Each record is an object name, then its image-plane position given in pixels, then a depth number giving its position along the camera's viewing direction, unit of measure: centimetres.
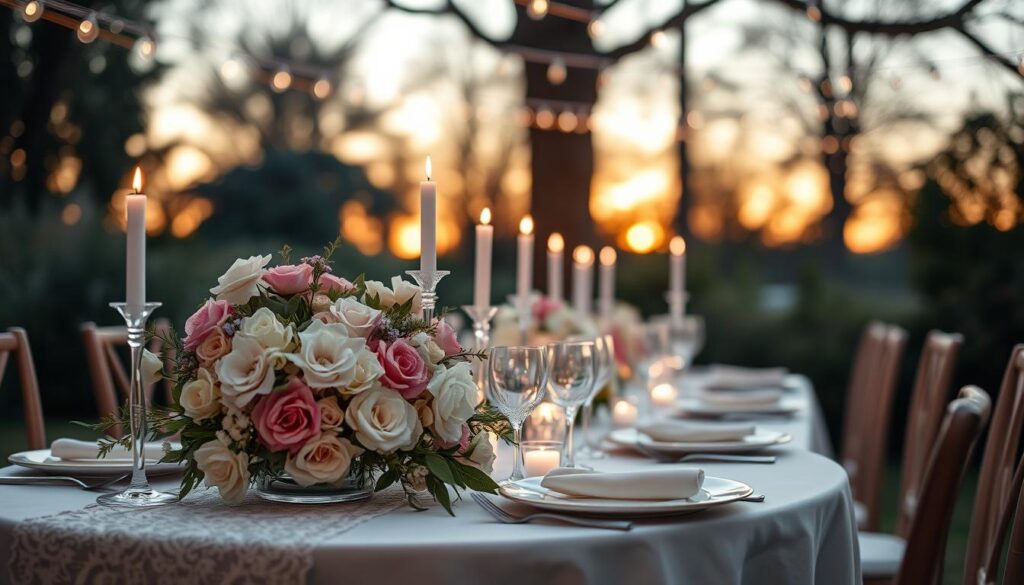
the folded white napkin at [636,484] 149
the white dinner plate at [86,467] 176
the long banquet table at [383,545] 132
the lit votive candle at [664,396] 322
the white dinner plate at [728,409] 282
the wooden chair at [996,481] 196
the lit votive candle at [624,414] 277
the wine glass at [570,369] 176
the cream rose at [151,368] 161
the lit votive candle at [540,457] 199
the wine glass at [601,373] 202
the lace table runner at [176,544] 132
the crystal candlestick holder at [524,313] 241
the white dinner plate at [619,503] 146
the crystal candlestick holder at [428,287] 176
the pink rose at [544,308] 306
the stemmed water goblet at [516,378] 161
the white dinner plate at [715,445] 210
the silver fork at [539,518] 142
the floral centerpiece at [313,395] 148
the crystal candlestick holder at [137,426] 156
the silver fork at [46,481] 171
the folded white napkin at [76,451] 182
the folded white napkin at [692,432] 216
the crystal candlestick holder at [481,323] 206
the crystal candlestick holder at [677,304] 363
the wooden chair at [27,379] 228
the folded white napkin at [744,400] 294
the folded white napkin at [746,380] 361
